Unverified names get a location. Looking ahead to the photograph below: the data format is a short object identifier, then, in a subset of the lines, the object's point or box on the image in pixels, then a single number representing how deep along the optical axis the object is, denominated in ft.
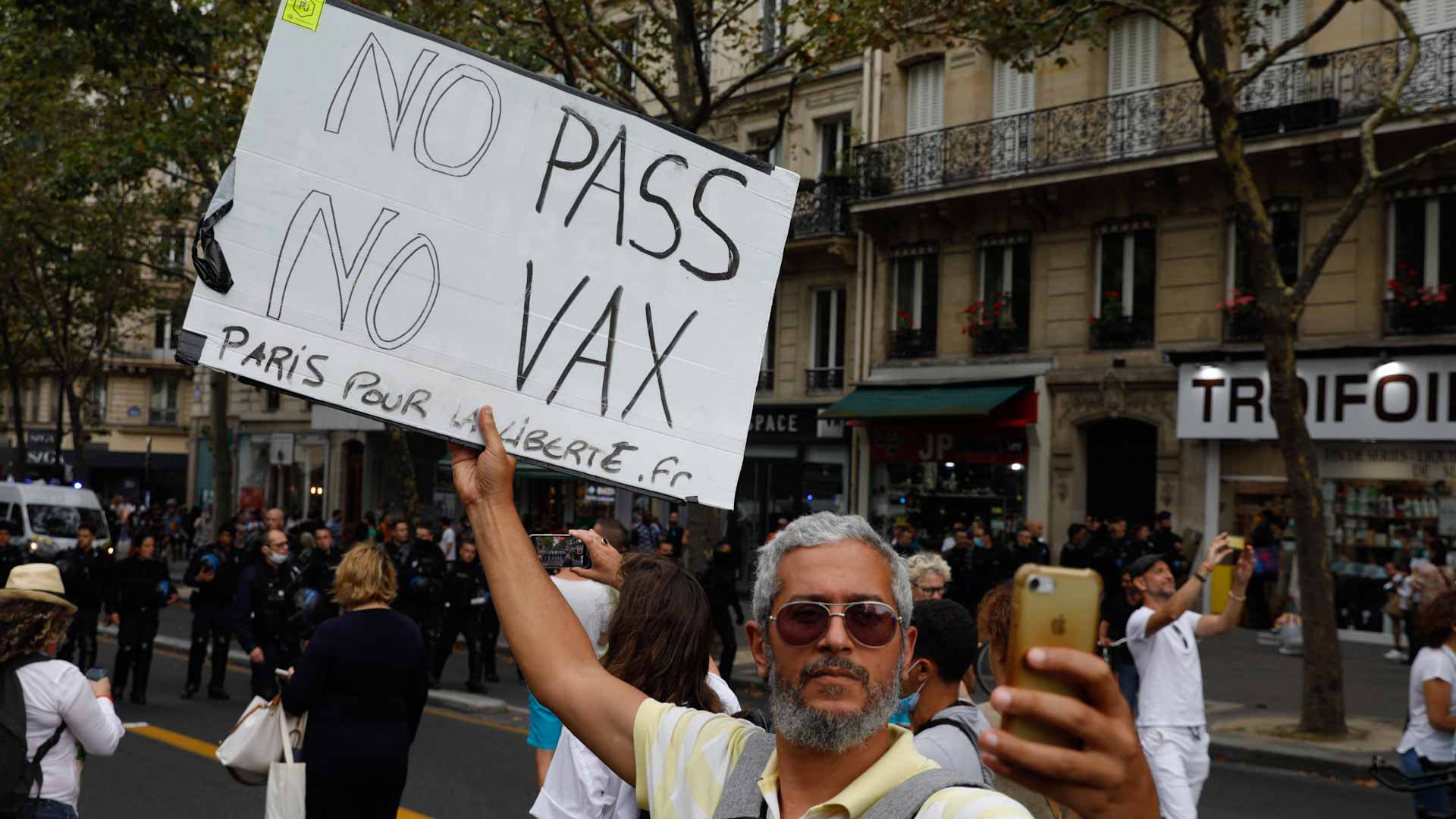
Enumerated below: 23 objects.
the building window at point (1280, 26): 66.23
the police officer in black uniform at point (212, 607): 44.29
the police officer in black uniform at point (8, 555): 47.85
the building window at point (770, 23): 81.67
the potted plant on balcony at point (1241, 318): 66.74
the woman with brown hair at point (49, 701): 15.55
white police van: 80.12
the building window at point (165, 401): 197.67
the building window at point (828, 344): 90.43
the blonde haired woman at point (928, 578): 20.47
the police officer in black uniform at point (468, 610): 47.57
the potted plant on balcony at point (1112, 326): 72.79
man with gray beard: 6.85
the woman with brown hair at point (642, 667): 12.86
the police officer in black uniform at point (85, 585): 44.70
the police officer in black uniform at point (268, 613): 40.70
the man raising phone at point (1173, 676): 22.33
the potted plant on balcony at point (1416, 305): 61.05
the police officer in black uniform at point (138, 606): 43.34
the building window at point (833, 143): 89.61
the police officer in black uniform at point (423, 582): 46.09
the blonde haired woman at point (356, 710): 16.37
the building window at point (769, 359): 94.53
